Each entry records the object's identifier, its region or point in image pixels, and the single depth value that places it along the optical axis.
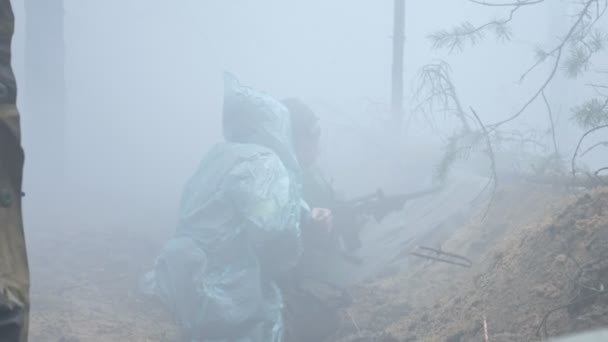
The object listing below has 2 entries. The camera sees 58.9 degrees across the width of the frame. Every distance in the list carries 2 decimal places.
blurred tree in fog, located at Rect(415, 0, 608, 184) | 3.45
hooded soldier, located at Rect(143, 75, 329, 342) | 4.32
